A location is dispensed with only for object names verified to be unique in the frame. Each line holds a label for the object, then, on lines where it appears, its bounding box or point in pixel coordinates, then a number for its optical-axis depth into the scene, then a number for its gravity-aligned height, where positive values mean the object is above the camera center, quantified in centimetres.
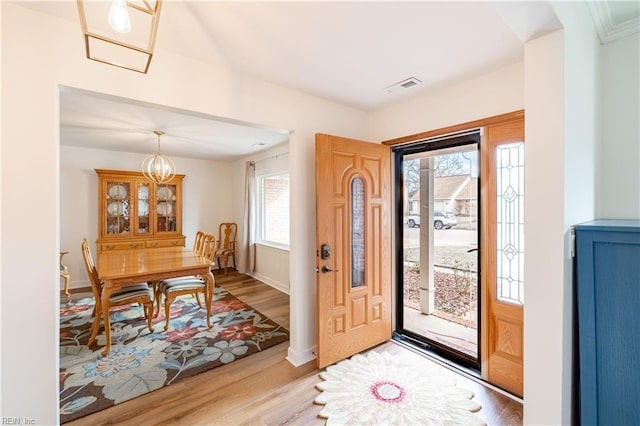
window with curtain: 507 +11
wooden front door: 236 -30
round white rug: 179 -137
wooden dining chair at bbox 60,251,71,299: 410 -96
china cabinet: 463 +6
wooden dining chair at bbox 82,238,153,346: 277 -87
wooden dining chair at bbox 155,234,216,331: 313 -88
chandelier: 375 +70
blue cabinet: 107 -45
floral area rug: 210 -136
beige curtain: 540 -15
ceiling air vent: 224 +113
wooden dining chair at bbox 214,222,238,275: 596 -54
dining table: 261 -58
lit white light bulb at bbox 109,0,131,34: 99 +75
